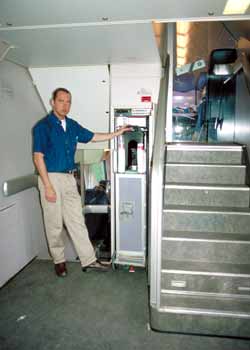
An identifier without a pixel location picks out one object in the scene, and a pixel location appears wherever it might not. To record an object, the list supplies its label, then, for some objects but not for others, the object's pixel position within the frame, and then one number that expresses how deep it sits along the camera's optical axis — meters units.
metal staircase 1.71
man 2.25
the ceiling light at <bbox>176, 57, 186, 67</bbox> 3.84
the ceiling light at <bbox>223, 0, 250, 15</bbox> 1.52
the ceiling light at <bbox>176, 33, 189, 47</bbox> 3.49
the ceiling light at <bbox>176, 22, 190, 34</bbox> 3.39
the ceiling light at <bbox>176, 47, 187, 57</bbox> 3.78
